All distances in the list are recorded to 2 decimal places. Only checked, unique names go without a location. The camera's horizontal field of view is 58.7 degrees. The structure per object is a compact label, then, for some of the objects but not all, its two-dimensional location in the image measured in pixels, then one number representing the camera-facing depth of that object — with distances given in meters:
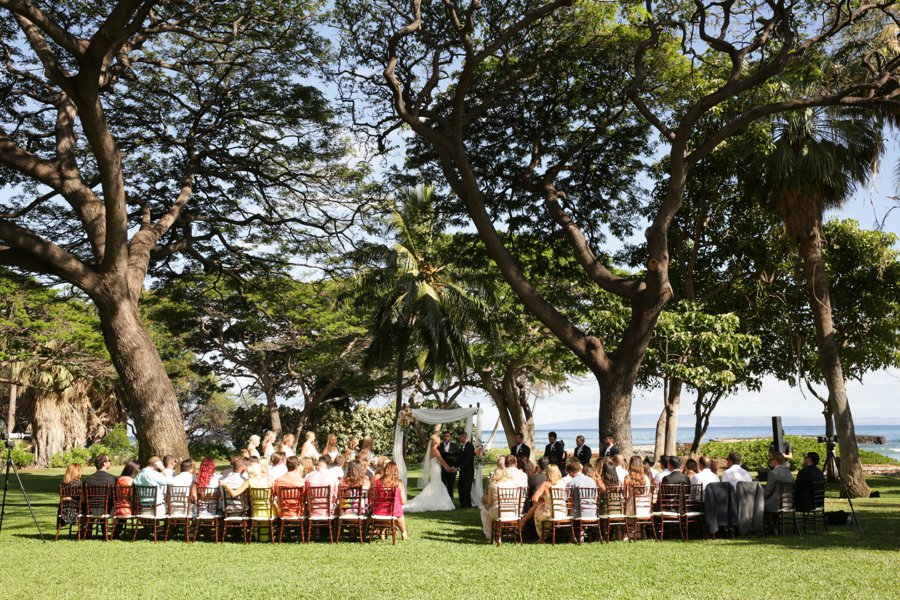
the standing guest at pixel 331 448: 14.64
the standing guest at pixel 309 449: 14.91
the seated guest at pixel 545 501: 11.41
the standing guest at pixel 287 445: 14.60
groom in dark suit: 17.31
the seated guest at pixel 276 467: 12.66
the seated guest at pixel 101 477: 12.18
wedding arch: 19.68
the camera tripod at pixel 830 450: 15.93
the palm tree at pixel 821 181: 17.70
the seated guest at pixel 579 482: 11.56
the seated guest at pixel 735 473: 11.96
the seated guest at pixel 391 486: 11.62
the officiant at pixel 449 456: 17.55
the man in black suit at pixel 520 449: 15.60
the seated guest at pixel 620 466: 12.36
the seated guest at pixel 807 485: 12.08
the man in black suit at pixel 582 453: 15.84
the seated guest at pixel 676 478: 11.95
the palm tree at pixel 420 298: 24.05
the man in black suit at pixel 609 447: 14.30
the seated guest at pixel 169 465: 12.49
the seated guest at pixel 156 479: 11.95
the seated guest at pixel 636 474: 11.63
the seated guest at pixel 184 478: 11.91
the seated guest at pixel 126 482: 11.98
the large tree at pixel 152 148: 13.80
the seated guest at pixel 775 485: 12.03
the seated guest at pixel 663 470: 12.40
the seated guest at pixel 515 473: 11.96
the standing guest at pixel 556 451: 15.81
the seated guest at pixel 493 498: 11.52
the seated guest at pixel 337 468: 12.78
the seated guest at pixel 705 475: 12.15
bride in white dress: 16.77
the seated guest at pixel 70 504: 12.01
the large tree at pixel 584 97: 14.30
